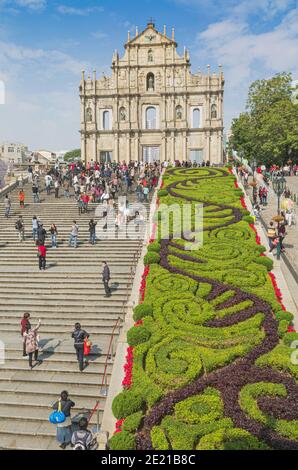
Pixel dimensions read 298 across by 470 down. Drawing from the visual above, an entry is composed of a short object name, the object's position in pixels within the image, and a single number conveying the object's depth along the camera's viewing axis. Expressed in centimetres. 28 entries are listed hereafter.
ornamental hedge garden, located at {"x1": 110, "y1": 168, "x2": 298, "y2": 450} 933
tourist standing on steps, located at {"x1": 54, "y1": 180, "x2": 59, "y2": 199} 3164
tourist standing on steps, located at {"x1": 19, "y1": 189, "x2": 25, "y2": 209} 2928
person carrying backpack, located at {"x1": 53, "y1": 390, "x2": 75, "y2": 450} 988
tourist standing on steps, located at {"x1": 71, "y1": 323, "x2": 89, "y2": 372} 1248
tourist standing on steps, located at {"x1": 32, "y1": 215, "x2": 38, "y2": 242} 2332
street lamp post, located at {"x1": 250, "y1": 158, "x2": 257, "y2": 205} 2797
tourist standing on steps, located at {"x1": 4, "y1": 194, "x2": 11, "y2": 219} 2766
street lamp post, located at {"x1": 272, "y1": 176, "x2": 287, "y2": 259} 1884
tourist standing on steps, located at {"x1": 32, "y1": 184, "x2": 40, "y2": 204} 3039
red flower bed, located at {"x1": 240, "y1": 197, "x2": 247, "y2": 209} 2707
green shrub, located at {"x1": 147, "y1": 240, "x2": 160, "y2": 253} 1980
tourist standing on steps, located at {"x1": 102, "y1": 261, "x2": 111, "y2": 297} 1672
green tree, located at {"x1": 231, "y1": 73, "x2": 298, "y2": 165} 4650
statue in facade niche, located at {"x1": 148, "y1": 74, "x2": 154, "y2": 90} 6094
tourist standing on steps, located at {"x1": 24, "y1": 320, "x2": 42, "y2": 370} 1282
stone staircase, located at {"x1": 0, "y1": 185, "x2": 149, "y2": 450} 1138
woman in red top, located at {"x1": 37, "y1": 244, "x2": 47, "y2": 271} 1931
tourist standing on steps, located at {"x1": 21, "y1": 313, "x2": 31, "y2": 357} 1322
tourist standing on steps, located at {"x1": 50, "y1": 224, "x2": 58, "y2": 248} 2197
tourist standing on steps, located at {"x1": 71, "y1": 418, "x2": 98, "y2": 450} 901
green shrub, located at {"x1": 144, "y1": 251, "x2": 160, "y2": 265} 1873
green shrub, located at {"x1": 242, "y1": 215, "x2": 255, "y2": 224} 2356
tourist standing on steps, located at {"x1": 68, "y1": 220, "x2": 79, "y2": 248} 2206
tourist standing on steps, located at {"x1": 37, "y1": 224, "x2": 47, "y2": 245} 1972
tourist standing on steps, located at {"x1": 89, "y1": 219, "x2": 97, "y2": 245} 2219
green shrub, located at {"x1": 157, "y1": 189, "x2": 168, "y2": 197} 2983
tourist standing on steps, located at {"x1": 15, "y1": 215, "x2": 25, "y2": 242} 2314
